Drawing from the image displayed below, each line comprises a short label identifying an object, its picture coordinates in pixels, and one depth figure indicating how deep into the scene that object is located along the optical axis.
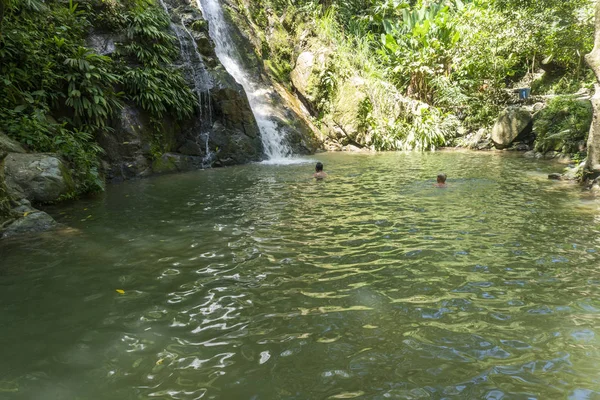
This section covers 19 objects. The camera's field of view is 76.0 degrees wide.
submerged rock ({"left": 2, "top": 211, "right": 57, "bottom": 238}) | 5.71
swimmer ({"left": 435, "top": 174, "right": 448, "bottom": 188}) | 8.77
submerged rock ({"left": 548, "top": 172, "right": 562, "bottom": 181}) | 9.67
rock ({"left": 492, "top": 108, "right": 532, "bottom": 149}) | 17.03
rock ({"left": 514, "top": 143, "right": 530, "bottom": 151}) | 16.94
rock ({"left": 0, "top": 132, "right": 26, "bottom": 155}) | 7.66
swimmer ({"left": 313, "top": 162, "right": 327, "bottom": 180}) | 10.27
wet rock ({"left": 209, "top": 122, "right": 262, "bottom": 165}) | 14.01
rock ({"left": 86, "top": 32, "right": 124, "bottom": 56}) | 12.17
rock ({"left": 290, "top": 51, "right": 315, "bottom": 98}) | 21.48
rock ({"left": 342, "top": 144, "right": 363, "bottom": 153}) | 20.00
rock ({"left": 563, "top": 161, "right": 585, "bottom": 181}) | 9.18
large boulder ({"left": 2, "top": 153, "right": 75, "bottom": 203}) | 7.23
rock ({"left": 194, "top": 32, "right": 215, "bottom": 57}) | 15.23
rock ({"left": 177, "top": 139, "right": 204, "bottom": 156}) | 13.38
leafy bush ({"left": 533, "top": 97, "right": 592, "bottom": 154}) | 12.92
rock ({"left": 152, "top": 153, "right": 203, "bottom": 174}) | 12.20
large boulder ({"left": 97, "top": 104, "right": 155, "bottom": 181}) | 11.11
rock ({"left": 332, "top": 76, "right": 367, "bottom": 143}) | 20.08
